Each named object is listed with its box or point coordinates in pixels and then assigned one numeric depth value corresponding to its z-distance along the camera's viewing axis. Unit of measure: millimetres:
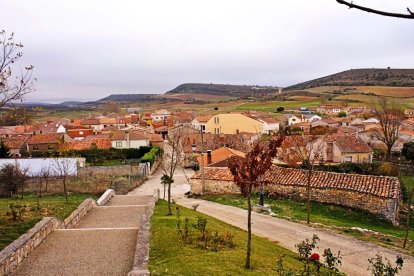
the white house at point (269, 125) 73875
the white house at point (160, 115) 125688
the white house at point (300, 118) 91188
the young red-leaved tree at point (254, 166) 10336
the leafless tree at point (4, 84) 11852
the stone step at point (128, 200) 23078
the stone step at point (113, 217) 16547
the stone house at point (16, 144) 59312
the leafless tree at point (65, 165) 38816
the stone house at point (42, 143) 61125
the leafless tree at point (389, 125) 47625
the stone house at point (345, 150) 45500
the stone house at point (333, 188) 22375
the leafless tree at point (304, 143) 40319
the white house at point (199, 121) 78625
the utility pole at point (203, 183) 29734
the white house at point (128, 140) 60531
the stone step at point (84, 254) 10508
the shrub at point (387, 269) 7566
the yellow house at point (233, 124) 70625
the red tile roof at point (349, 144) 45738
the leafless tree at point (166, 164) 19753
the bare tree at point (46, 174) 33578
